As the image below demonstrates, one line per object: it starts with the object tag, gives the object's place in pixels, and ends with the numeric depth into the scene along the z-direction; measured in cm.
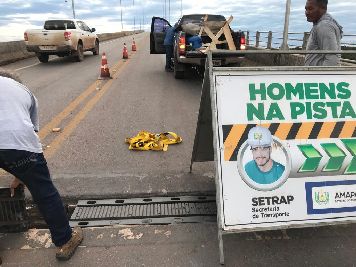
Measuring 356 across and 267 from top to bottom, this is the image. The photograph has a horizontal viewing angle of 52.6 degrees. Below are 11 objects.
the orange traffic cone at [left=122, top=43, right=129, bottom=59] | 1843
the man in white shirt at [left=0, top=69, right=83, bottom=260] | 249
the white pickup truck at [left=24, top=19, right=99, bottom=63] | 1555
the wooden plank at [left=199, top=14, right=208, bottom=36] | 991
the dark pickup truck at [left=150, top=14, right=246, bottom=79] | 967
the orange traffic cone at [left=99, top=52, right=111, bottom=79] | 1182
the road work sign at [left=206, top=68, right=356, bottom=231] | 272
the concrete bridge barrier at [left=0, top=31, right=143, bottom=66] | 1633
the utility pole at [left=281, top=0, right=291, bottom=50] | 1337
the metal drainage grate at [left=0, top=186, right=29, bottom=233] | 328
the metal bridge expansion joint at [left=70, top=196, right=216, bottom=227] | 342
